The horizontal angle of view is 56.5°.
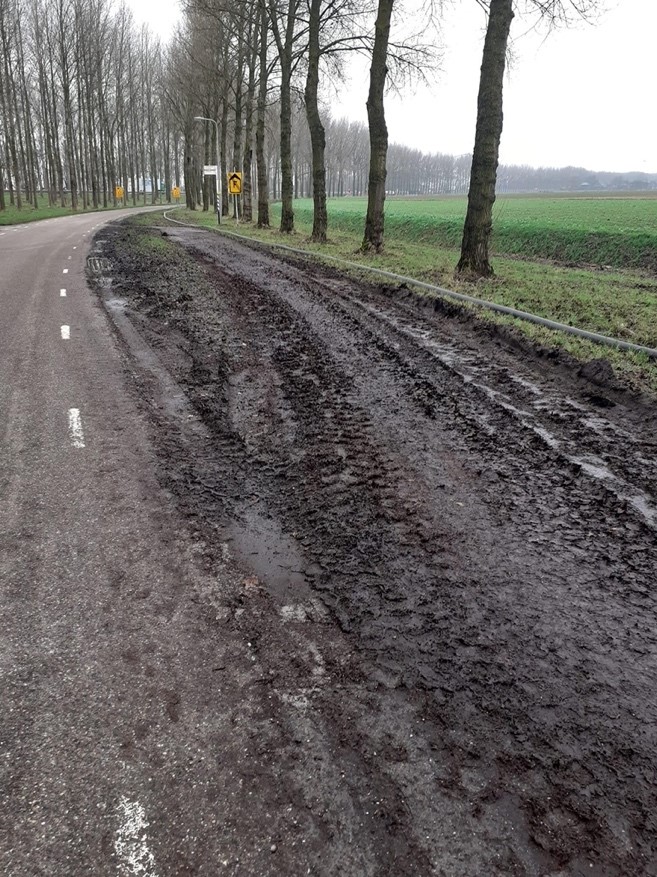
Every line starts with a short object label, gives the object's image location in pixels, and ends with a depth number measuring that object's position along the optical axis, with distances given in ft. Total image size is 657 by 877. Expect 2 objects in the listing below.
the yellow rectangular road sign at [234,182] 103.48
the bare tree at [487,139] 39.78
